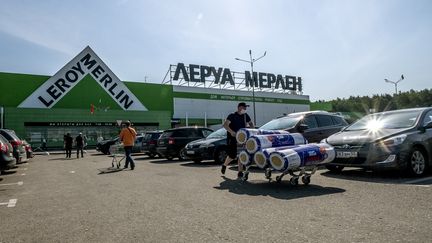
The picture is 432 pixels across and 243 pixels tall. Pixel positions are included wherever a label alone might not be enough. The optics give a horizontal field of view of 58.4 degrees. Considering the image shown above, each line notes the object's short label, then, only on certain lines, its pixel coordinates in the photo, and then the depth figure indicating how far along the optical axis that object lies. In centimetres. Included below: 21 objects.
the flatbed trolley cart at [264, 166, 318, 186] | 748
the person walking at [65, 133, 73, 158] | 2358
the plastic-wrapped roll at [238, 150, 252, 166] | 821
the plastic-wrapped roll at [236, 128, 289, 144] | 838
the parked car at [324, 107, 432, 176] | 791
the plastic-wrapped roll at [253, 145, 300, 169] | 760
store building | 4050
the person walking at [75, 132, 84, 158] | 2380
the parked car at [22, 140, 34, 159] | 1948
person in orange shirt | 1329
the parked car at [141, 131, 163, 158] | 2048
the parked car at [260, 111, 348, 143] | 1179
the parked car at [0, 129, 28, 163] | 1330
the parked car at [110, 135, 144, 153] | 2506
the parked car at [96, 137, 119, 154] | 2688
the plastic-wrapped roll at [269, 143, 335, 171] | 721
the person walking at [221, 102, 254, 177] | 915
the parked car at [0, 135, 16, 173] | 953
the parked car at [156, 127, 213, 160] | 1727
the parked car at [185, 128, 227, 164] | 1401
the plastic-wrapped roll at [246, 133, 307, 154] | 793
